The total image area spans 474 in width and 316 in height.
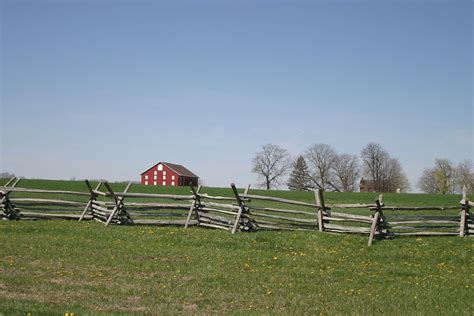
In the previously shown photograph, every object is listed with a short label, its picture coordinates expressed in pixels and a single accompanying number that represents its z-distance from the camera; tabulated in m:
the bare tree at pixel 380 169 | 97.19
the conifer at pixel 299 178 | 91.02
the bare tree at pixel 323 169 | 94.56
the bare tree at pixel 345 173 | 97.12
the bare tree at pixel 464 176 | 87.04
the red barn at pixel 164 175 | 96.90
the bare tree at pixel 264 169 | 104.06
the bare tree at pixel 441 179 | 91.31
